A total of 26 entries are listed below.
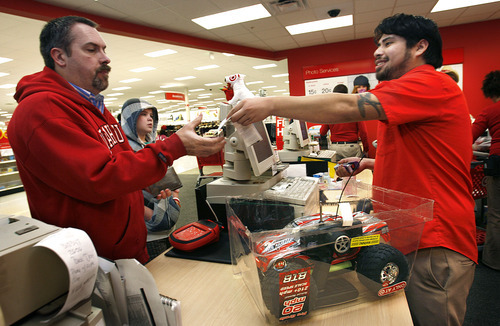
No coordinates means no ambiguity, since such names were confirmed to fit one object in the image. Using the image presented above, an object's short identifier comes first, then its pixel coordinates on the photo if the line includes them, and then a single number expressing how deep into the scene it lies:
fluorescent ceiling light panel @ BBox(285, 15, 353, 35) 5.61
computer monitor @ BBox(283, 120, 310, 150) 3.26
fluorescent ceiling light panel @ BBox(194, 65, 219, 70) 8.97
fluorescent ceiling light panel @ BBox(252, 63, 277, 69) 9.51
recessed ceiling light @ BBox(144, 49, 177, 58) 6.88
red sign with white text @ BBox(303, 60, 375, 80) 6.89
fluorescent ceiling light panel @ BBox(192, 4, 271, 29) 4.84
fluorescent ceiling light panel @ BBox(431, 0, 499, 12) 4.98
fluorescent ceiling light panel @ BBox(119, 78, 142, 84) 10.03
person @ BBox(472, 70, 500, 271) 2.56
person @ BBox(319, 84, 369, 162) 4.13
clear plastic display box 0.79
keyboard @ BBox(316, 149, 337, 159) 3.26
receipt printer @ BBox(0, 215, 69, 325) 0.53
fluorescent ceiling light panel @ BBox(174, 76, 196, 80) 10.47
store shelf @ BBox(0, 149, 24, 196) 7.30
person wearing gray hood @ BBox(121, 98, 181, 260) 1.88
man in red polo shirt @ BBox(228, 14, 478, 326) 0.99
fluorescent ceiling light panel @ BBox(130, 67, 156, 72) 8.48
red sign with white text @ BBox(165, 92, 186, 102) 12.16
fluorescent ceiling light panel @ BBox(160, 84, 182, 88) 12.05
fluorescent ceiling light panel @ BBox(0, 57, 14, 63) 6.32
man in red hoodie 0.89
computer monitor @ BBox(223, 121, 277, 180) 1.42
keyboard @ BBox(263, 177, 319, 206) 1.27
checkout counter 0.84
